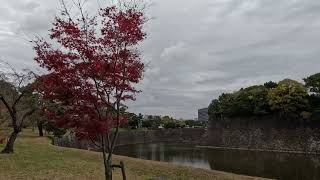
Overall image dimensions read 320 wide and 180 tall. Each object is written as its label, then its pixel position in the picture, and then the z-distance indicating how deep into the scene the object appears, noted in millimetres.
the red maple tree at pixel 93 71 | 6378
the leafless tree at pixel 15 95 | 14079
